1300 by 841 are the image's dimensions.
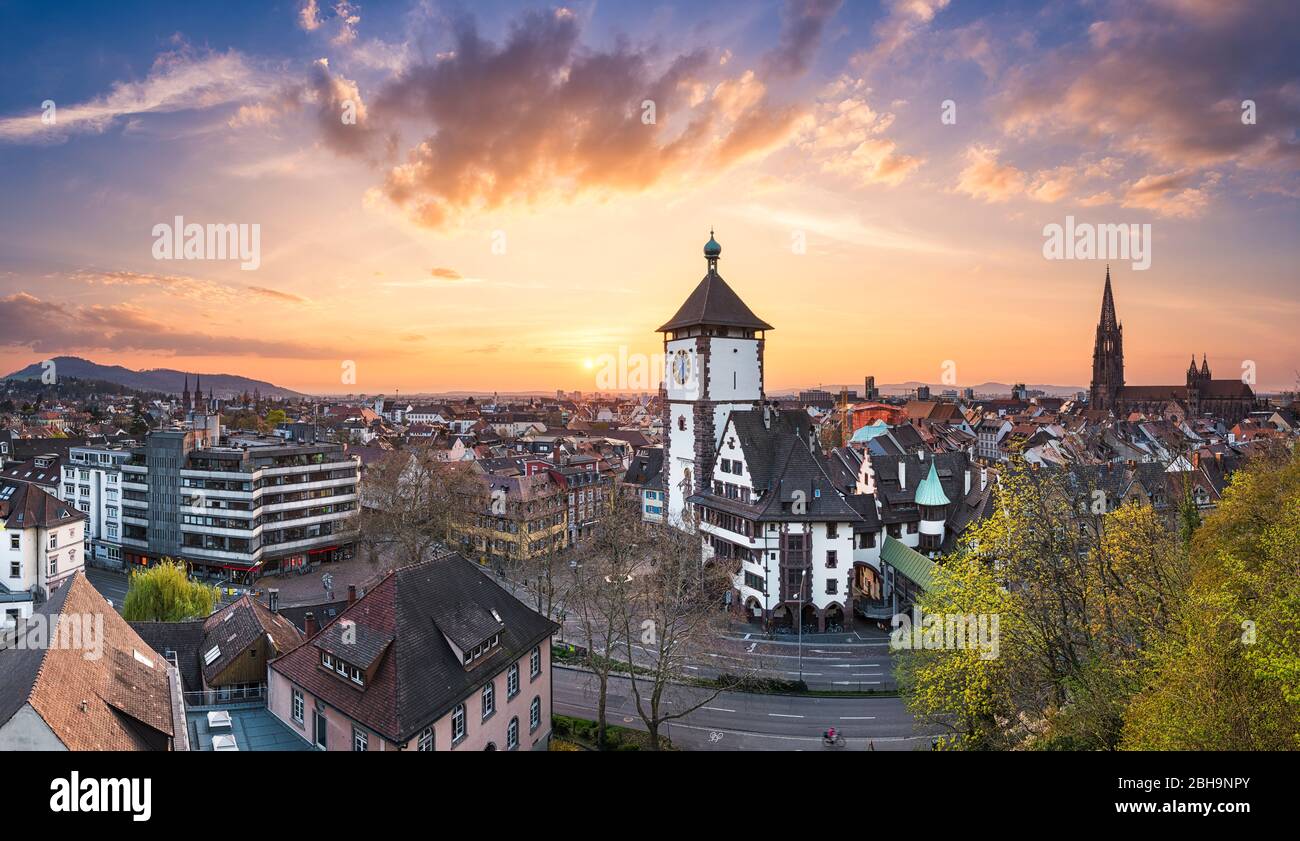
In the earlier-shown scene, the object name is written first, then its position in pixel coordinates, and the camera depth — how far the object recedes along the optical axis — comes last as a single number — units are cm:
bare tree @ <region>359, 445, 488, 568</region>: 5078
